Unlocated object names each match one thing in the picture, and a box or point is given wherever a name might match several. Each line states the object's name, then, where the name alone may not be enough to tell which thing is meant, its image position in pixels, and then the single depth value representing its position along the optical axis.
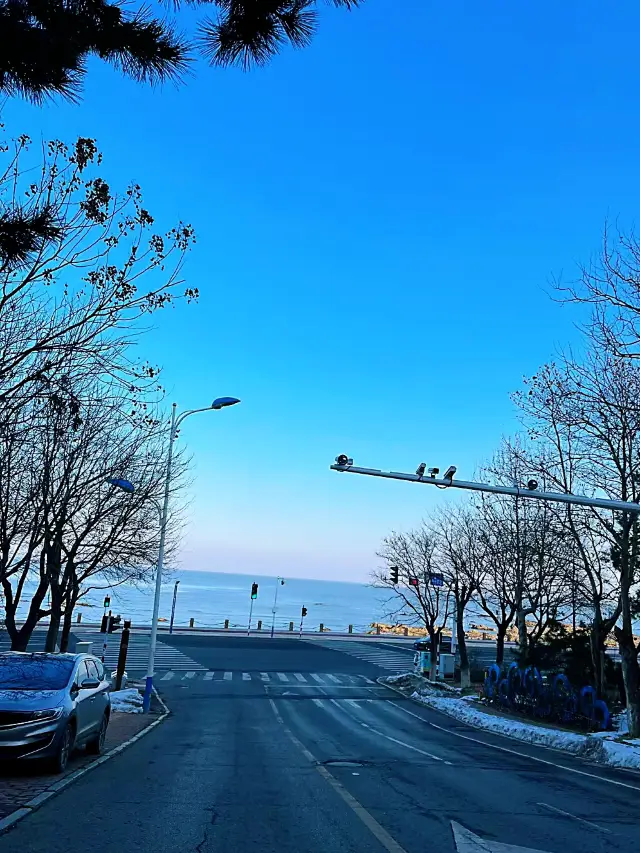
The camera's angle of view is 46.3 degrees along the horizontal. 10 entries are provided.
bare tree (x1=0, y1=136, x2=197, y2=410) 8.89
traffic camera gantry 13.63
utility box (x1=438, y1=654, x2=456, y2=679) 44.84
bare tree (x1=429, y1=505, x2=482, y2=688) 38.34
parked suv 9.78
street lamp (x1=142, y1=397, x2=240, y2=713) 23.31
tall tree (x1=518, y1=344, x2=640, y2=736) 19.56
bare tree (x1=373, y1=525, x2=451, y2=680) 41.56
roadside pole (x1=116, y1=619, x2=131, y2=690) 27.64
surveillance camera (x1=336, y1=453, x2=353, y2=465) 15.21
